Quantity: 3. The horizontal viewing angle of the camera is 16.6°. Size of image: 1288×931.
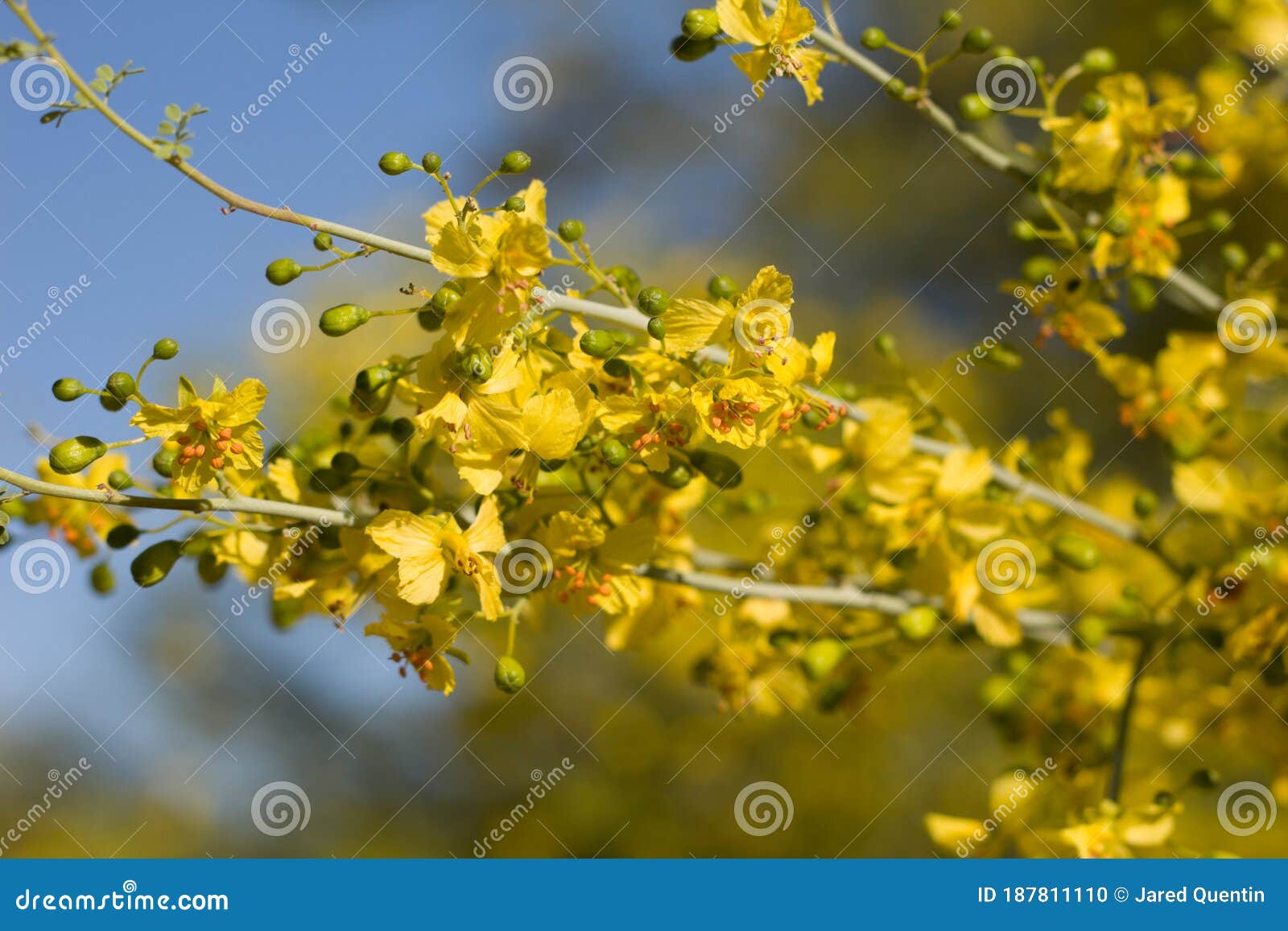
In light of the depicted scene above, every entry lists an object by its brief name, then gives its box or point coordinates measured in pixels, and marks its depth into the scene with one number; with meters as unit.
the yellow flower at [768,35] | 0.70
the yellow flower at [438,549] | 0.69
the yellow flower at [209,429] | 0.68
